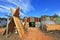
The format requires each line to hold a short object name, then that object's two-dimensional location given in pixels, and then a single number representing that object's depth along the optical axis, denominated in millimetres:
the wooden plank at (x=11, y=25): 4055
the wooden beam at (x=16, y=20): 3717
